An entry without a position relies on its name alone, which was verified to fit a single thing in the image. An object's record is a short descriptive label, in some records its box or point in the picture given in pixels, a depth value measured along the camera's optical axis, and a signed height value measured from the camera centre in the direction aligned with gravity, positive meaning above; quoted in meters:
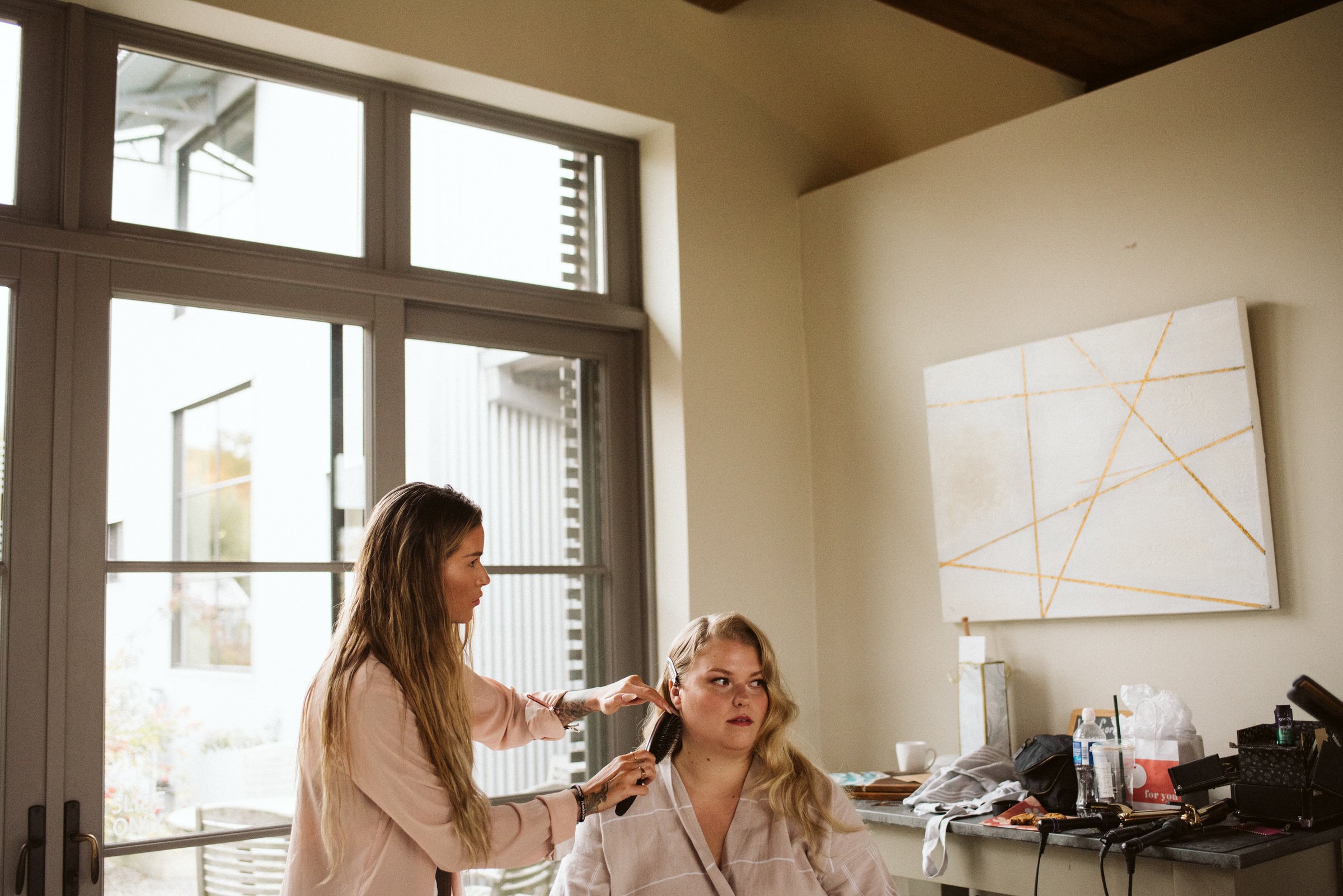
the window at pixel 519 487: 3.53 +0.36
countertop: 2.31 -0.55
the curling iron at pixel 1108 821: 2.58 -0.52
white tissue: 2.76 -0.33
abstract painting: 2.96 +0.29
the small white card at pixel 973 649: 3.40 -0.18
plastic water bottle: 2.75 -0.42
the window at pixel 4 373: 2.75 +0.58
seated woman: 2.30 -0.44
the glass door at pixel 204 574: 2.84 +0.10
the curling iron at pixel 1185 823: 2.43 -0.51
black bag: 2.79 -0.46
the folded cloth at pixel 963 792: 2.85 -0.52
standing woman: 1.97 -0.24
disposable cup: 2.74 -0.45
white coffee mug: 3.42 -0.49
